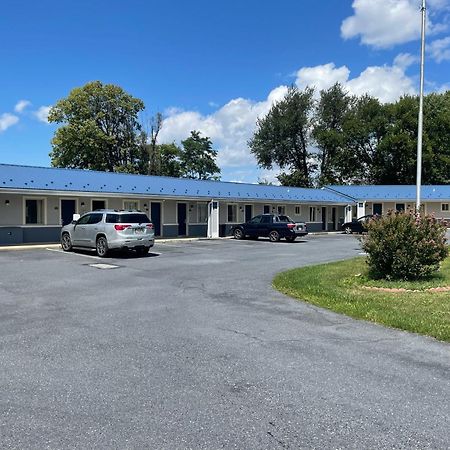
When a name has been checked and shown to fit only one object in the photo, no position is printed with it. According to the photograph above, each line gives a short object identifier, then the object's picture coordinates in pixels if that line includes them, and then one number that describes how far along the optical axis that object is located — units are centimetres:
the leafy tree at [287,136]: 6456
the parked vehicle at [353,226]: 3757
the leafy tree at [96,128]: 4978
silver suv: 1762
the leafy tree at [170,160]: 6172
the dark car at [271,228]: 2786
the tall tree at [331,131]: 6131
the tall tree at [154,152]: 5881
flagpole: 1773
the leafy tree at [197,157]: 6531
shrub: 1120
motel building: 2295
